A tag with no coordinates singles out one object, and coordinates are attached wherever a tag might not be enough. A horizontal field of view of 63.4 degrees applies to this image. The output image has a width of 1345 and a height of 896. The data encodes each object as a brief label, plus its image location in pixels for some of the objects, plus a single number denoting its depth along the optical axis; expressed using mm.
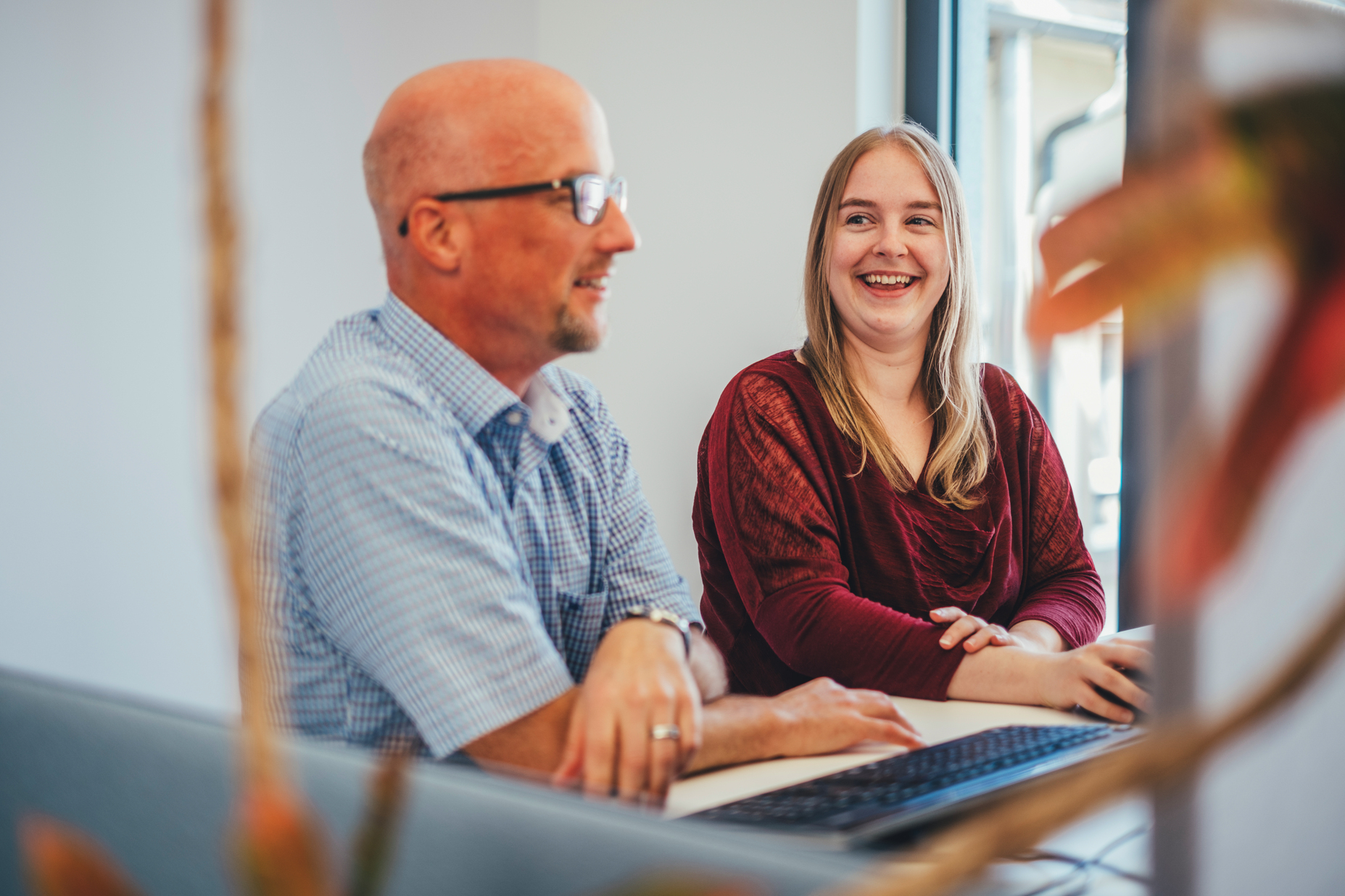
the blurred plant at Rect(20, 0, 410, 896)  183
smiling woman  1522
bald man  982
